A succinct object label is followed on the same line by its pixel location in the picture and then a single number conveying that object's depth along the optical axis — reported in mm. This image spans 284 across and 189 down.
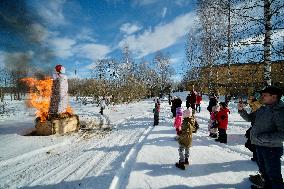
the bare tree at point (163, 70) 55566
